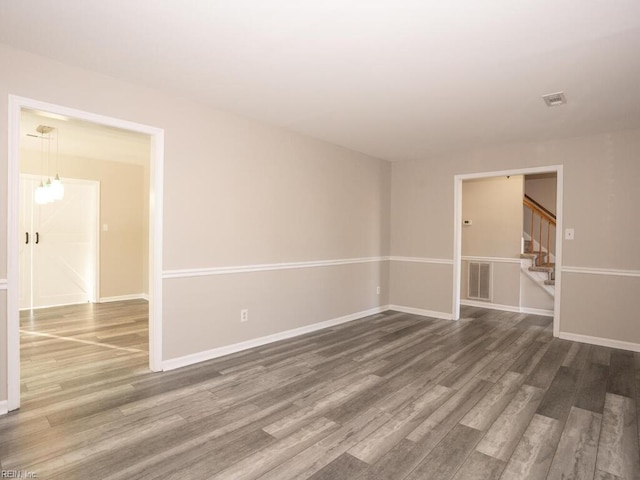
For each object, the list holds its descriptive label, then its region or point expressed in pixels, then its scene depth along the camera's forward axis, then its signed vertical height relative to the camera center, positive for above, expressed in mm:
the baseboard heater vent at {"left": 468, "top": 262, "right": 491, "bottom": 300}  6246 -741
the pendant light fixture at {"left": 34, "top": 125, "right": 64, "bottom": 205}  4867 +618
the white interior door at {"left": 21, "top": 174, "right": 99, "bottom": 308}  5809 -226
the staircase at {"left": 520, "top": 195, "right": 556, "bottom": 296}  5645 -124
